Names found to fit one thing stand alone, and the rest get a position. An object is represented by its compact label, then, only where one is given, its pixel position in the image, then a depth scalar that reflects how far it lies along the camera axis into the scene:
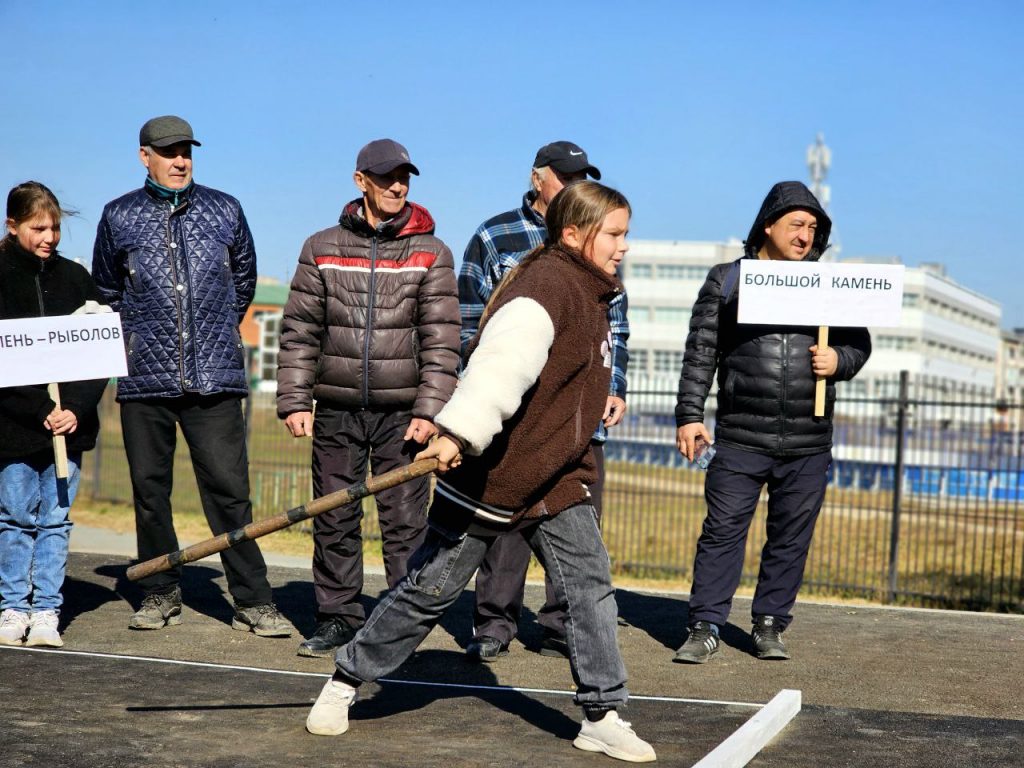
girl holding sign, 6.32
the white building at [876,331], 98.44
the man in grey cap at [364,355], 6.23
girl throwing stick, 4.45
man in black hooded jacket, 6.46
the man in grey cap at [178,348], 6.57
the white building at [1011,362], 136.12
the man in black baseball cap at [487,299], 6.39
